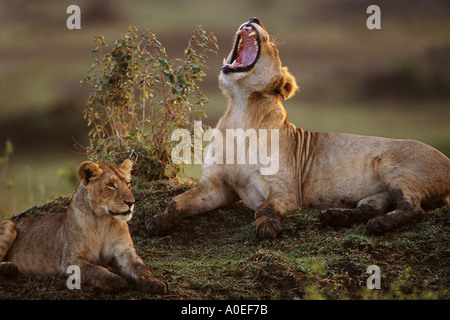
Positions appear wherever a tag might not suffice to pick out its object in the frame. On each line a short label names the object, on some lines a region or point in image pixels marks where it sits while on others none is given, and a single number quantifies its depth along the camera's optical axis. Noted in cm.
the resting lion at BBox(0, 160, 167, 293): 837
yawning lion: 1212
